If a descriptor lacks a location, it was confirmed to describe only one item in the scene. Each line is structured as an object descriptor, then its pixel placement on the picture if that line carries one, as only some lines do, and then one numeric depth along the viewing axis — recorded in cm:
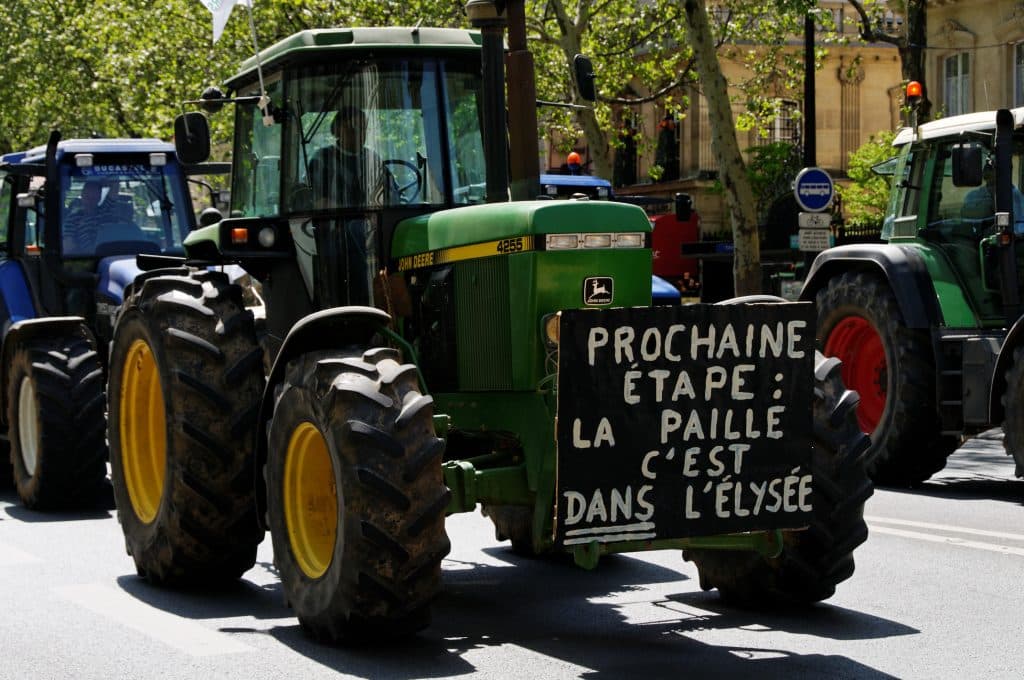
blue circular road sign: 2319
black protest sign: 698
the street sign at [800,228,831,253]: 2302
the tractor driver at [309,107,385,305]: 877
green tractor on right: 1315
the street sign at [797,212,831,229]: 2320
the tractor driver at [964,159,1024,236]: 1336
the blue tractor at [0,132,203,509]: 1277
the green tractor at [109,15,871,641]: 703
